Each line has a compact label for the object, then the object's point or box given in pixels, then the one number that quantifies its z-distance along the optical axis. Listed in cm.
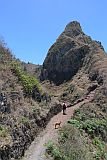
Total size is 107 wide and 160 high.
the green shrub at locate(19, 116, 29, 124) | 789
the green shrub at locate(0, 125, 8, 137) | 698
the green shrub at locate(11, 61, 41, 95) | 943
